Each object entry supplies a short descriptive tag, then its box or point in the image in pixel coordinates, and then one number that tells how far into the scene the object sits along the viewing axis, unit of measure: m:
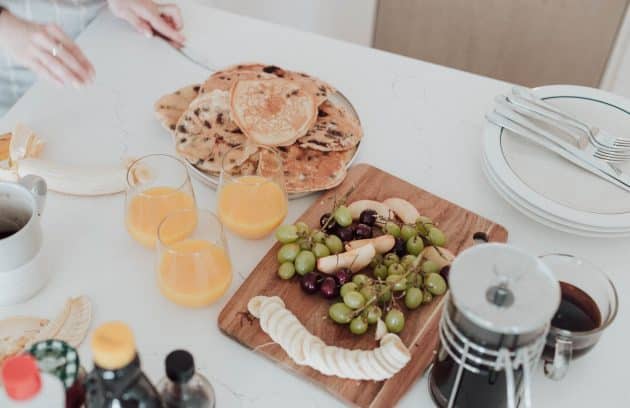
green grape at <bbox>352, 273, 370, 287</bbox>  1.00
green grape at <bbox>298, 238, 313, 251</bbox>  1.07
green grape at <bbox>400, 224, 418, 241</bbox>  1.09
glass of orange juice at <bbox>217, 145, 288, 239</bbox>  1.11
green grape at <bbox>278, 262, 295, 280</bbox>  1.05
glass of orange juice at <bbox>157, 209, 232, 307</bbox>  0.99
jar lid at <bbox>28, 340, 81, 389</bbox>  0.75
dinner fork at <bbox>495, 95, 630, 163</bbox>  1.26
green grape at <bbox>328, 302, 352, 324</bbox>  0.98
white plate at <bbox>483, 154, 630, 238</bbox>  1.15
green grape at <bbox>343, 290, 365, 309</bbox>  0.97
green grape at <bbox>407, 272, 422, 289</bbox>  1.02
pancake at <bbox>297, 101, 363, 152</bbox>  1.28
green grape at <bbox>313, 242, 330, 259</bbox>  1.05
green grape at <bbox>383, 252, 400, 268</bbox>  1.04
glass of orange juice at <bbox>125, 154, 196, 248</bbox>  1.09
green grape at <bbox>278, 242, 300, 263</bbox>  1.06
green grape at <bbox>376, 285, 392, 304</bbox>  0.99
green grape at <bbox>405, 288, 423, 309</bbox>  1.01
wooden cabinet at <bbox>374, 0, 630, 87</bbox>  2.44
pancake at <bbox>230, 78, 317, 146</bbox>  1.27
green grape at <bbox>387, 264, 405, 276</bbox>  1.02
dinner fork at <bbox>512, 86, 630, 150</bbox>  1.25
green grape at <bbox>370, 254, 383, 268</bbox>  1.05
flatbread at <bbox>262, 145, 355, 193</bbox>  1.21
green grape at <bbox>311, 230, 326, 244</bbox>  1.07
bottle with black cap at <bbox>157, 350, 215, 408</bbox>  0.72
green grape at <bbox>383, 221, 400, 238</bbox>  1.09
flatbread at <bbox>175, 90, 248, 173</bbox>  1.24
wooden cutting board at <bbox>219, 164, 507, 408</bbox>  0.94
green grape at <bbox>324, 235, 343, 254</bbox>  1.07
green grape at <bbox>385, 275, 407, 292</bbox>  1.00
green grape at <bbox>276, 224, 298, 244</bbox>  1.07
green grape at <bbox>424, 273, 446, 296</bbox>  1.03
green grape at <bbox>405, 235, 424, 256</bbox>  1.08
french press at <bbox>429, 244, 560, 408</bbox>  0.73
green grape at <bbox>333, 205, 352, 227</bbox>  1.11
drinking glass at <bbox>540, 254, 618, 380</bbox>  0.89
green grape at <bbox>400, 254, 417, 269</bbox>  1.03
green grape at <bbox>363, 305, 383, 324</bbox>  0.98
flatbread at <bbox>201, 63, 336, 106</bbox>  1.37
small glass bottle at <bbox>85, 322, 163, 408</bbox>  0.62
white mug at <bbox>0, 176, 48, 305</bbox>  0.98
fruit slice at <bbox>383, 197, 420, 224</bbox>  1.16
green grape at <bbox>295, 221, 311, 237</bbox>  1.08
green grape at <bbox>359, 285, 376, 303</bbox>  0.98
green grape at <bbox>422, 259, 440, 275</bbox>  1.05
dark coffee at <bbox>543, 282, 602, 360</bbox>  0.92
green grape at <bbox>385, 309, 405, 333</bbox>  0.98
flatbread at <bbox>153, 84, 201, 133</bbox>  1.31
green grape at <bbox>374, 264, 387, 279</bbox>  1.04
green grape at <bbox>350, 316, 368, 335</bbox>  0.97
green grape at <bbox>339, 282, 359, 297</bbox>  1.00
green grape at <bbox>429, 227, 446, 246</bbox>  1.09
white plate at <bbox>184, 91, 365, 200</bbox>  1.22
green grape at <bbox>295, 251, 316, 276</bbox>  1.05
